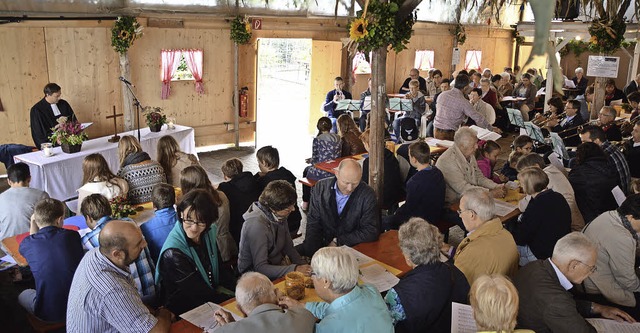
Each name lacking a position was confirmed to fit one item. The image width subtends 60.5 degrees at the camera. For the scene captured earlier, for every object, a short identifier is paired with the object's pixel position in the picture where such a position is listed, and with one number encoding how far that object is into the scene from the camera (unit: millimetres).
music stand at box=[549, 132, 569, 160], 7617
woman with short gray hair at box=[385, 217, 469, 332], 3281
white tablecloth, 7676
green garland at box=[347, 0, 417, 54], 5207
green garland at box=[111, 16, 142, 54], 9827
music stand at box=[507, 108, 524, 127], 9482
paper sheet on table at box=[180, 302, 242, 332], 3305
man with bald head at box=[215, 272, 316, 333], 2623
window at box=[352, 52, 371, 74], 14703
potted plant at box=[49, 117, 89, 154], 8031
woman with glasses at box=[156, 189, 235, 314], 3736
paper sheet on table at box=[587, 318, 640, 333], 3803
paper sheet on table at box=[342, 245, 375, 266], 4263
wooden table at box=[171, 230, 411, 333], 3539
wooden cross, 9048
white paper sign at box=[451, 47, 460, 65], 16969
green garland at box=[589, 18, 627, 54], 9766
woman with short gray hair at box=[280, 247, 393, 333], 2854
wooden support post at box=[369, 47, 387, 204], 5688
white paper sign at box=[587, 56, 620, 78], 10211
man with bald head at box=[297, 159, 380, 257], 4789
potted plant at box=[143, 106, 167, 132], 9656
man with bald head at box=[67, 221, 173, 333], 3064
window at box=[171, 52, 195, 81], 11305
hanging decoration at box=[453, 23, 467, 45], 17422
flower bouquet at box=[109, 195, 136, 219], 5167
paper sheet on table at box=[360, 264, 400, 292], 3848
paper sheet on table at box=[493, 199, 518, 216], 5585
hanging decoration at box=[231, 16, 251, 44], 11516
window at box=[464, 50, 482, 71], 18422
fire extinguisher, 12289
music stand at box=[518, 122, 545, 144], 8586
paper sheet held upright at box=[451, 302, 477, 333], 3291
